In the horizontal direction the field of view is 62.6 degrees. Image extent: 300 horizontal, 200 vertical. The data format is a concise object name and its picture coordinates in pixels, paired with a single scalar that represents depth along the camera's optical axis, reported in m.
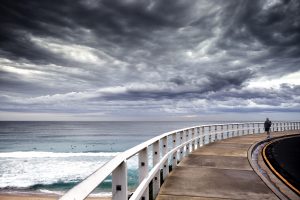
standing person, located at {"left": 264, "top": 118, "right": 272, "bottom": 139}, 20.74
